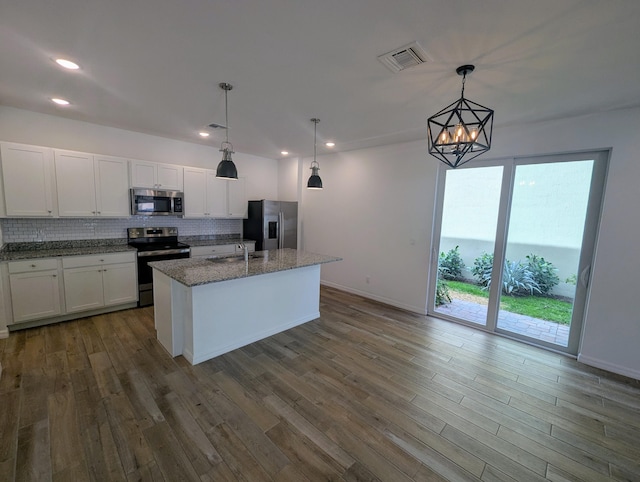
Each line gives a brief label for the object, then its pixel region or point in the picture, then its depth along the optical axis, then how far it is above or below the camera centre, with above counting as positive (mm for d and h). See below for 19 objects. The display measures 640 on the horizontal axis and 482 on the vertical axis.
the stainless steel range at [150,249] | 4164 -626
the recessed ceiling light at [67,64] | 2223 +1179
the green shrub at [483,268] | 3794 -672
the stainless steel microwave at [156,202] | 4168 +102
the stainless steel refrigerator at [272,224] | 5454 -234
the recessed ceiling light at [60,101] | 3092 +1201
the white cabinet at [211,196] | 4824 +289
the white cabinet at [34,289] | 3252 -1051
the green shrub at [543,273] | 3388 -622
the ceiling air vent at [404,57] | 1895 +1182
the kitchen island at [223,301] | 2797 -1029
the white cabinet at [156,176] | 4191 +535
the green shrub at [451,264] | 4121 -680
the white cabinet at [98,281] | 3607 -1040
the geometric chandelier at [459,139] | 1716 +524
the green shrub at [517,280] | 3547 -761
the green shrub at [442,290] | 4281 -1121
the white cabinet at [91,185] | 3658 +304
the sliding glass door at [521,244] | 3176 -291
